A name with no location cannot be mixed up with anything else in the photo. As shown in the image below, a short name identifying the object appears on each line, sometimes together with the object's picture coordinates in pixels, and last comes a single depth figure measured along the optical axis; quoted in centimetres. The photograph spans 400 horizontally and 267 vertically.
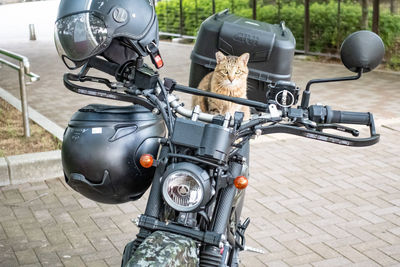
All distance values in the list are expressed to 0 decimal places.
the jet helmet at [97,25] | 241
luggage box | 442
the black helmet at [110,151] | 261
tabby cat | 537
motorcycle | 217
